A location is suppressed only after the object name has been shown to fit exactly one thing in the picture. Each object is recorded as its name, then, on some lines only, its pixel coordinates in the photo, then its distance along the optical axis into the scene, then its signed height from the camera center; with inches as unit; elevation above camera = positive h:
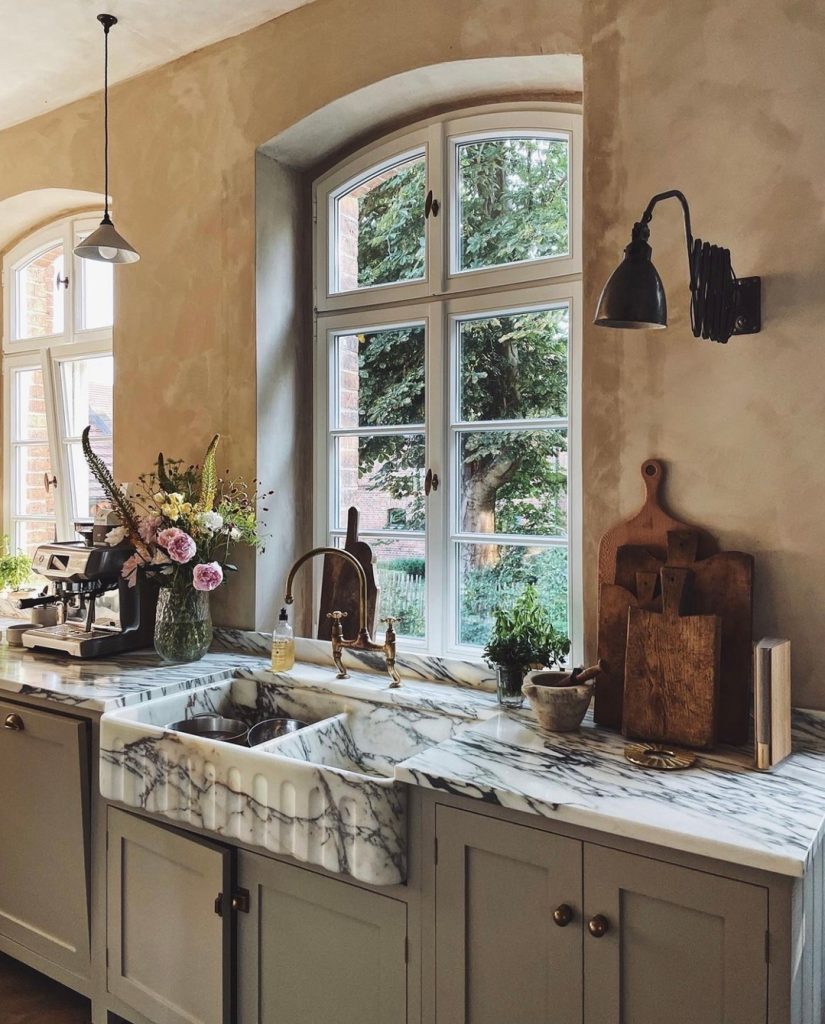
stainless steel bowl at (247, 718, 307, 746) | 84.0 -25.8
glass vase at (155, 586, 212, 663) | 97.3 -16.7
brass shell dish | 61.2 -21.1
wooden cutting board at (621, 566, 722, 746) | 65.6 -15.4
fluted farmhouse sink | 61.0 -25.2
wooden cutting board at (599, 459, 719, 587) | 72.4 -3.7
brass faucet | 85.4 -16.0
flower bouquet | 95.0 -6.7
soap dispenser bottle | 91.6 -18.1
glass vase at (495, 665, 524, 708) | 76.9 -18.9
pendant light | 95.3 +29.3
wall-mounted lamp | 60.7 +15.7
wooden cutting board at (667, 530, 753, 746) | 66.9 -11.6
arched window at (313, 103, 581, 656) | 89.7 +15.3
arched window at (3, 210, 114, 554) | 137.3 +20.0
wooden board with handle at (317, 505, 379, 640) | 98.0 -12.1
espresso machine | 100.0 -14.6
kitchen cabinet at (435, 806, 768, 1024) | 48.6 -29.5
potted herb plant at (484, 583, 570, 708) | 76.5 -15.4
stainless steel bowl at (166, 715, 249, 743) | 85.9 -26.2
